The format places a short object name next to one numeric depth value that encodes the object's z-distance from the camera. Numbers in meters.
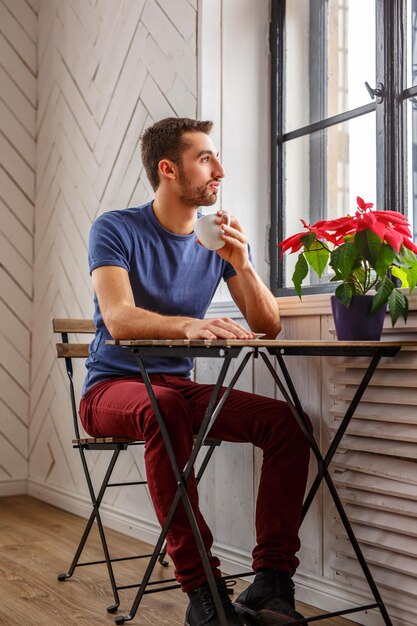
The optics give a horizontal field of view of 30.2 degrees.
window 2.31
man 1.89
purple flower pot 1.94
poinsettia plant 1.89
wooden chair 2.23
